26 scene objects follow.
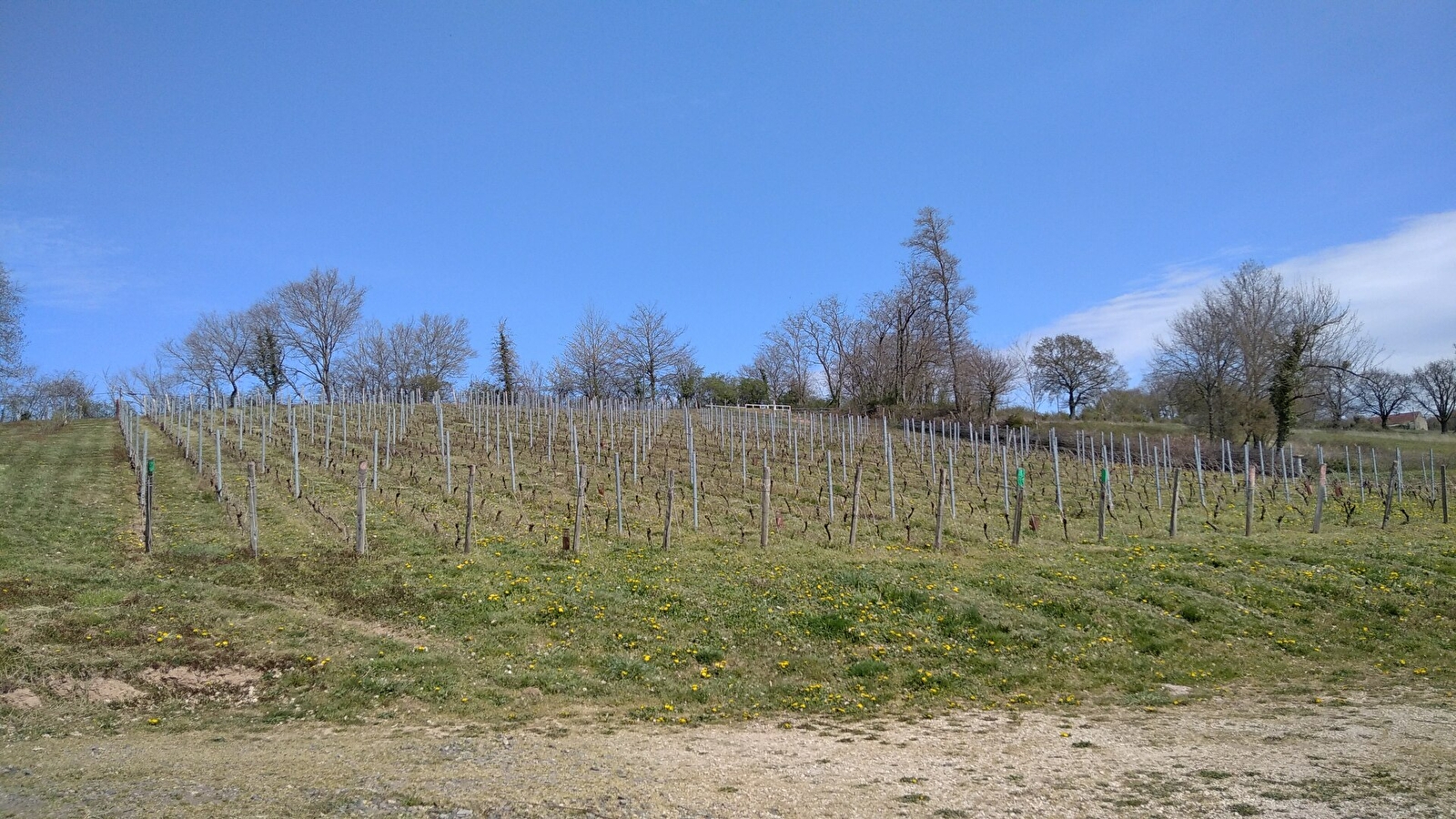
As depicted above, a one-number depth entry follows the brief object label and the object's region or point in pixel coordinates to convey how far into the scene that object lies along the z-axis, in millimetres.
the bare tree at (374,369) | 67688
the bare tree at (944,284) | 46656
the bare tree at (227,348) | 66438
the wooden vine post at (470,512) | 14027
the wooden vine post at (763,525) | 15555
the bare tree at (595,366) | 59719
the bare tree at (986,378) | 49250
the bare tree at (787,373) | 69062
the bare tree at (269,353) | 62750
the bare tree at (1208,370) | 42250
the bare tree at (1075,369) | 71938
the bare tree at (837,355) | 61666
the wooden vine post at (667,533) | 15086
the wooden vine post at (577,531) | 14711
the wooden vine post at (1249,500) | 17894
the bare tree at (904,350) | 48125
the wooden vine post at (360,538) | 13859
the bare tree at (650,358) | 59938
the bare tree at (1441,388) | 67812
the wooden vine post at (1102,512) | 16906
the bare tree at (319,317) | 62250
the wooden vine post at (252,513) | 13477
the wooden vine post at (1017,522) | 16425
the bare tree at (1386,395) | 72125
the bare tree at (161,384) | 69250
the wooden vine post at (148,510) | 13648
